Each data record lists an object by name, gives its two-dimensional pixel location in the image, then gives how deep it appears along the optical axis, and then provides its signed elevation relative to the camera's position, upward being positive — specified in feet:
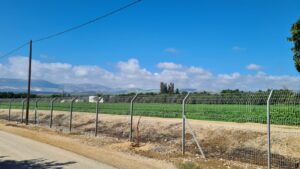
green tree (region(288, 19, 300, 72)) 71.96 +17.17
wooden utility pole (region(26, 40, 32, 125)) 70.32 +7.04
